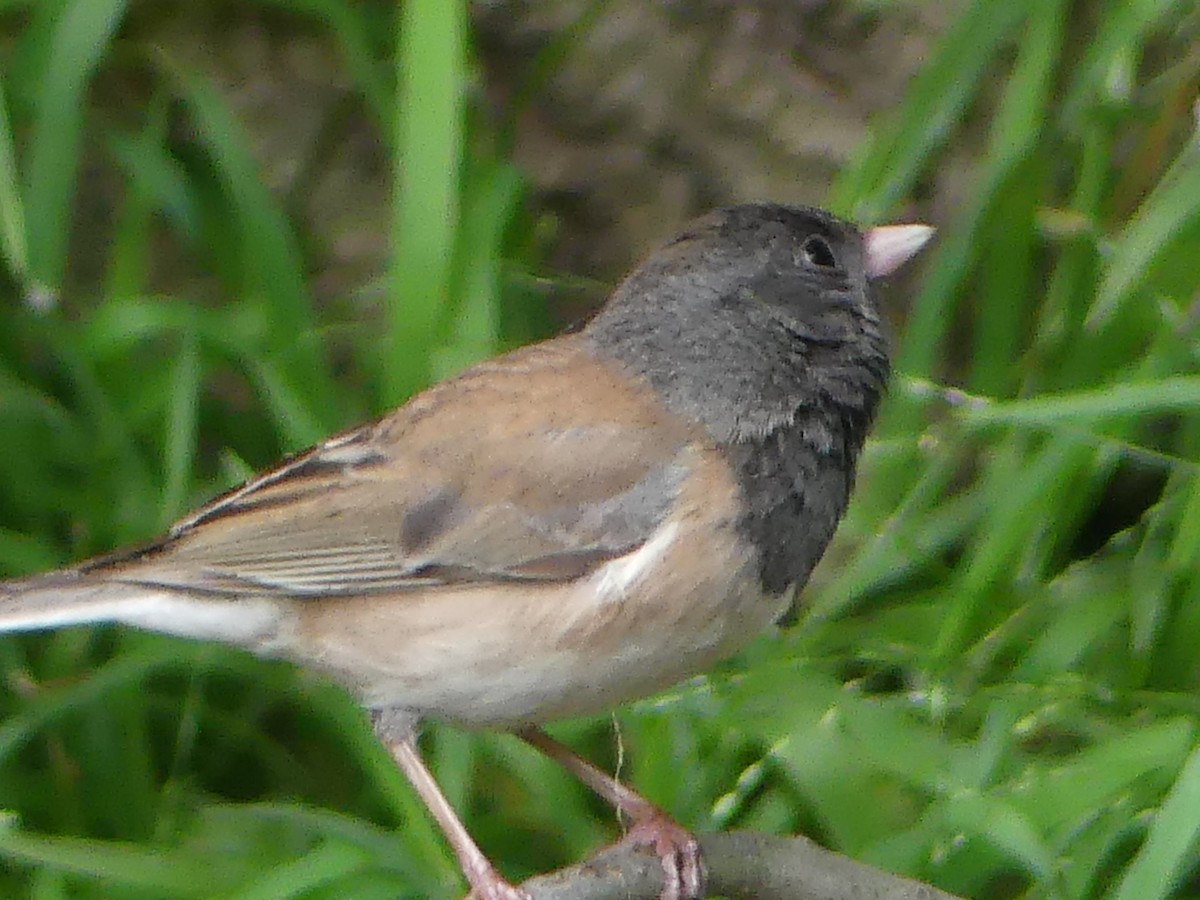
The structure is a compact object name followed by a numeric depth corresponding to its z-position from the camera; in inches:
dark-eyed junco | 159.0
